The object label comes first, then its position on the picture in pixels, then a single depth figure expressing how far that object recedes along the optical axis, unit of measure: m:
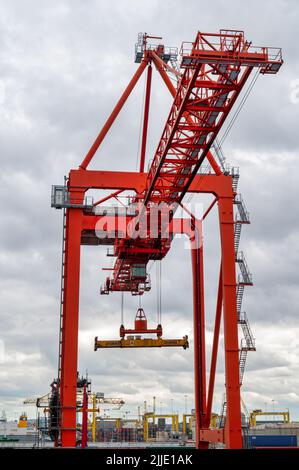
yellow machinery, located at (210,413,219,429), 87.28
